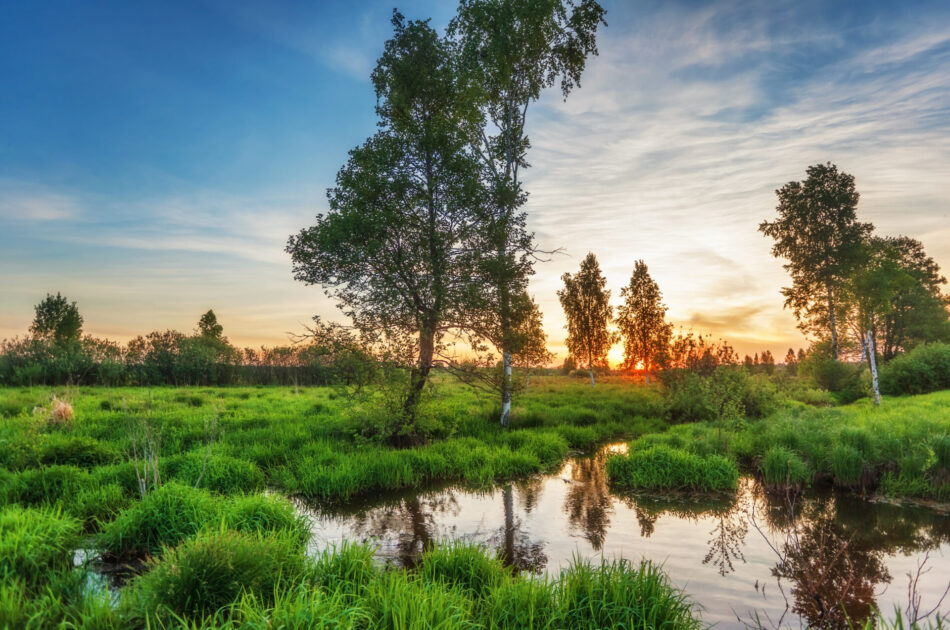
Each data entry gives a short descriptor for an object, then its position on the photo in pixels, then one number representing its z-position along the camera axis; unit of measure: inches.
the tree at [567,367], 2632.6
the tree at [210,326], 2362.2
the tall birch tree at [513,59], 698.2
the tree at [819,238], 1258.6
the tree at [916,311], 1883.6
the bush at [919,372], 1209.4
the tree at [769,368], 1205.4
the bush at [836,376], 1185.4
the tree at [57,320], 2199.8
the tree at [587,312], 1673.2
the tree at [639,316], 1712.6
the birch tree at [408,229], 526.3
